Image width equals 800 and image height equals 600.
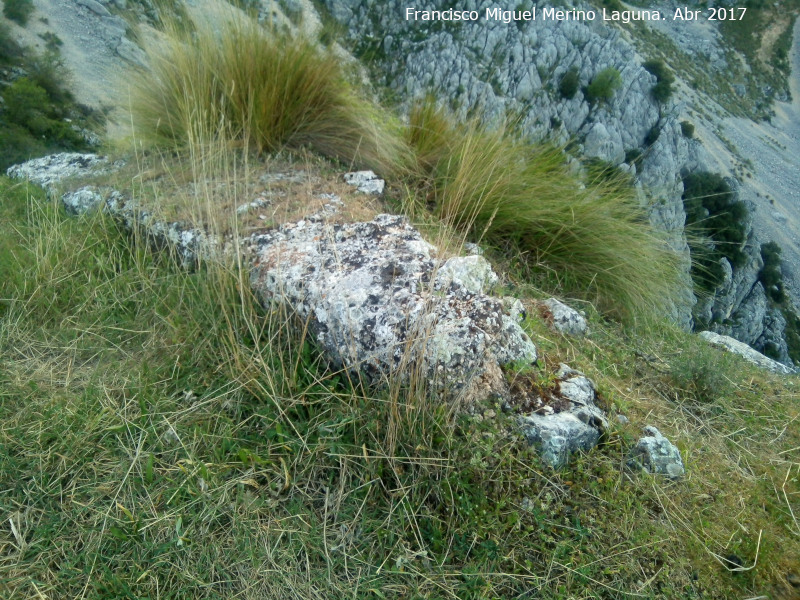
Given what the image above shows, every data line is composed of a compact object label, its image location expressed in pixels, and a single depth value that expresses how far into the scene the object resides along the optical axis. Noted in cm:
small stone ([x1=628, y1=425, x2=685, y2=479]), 182
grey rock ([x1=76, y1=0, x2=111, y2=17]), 3294
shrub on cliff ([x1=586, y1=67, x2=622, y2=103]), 1942
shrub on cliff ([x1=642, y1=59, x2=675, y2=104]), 3241
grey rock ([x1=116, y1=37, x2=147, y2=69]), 397
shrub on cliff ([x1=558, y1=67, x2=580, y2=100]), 2578
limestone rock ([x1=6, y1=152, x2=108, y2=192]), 375
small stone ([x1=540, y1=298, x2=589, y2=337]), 255
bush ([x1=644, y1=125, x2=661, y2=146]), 2945
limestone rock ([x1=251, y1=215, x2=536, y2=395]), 183
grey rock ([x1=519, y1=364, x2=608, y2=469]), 176
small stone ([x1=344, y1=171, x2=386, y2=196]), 302
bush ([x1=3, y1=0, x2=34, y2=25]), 2938
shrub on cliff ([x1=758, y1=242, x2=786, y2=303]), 3007
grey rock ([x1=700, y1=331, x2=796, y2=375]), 339
